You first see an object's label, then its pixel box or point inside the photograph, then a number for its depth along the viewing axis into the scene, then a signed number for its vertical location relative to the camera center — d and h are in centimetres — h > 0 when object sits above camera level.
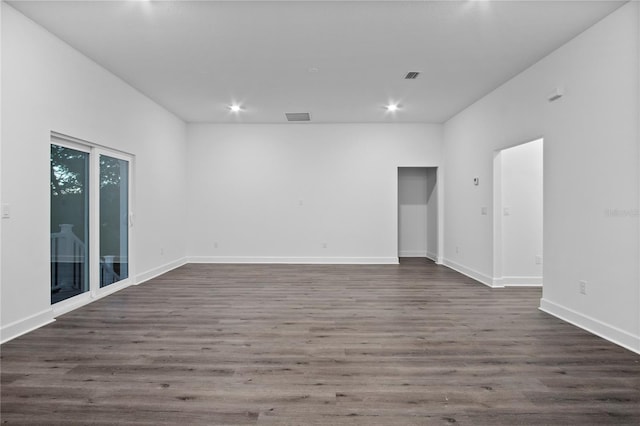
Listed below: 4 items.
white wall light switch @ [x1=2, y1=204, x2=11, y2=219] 300 +2
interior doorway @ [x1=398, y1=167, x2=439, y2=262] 824 +3
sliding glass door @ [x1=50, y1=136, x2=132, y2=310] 381 -8
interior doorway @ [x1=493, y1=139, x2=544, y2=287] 514 -1
